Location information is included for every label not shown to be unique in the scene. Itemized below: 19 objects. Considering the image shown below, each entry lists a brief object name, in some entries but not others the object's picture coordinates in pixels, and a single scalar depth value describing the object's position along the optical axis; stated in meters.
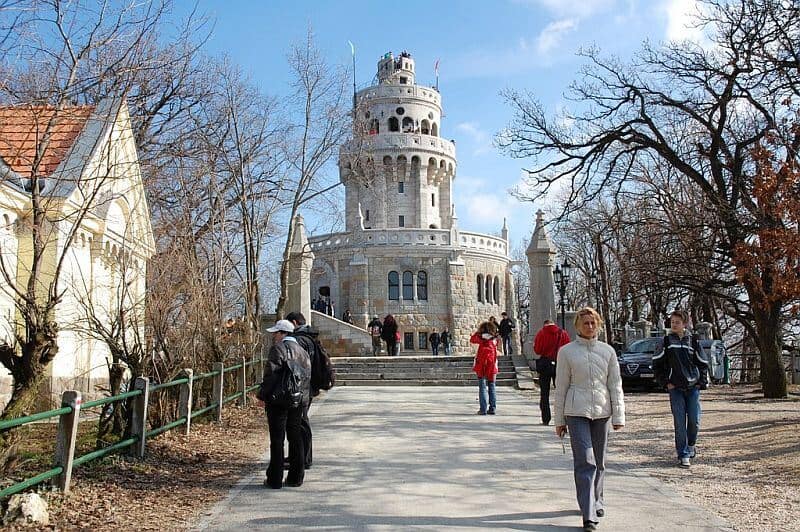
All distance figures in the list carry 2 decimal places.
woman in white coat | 6.20
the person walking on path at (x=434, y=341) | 39.19
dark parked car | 21.02
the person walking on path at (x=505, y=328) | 28.91
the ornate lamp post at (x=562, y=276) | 27.96
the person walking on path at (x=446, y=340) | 39.03
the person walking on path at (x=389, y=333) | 30.00
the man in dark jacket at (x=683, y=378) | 9.03
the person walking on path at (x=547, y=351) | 12.51
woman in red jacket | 14.01
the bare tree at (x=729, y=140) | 14.35
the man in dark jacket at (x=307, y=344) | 8.40
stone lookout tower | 45.22
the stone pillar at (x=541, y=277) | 22.61
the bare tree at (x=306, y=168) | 20.39
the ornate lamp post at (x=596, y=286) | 36.83
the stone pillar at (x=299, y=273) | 22.26
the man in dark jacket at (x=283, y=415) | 7.48
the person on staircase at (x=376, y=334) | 31.80
